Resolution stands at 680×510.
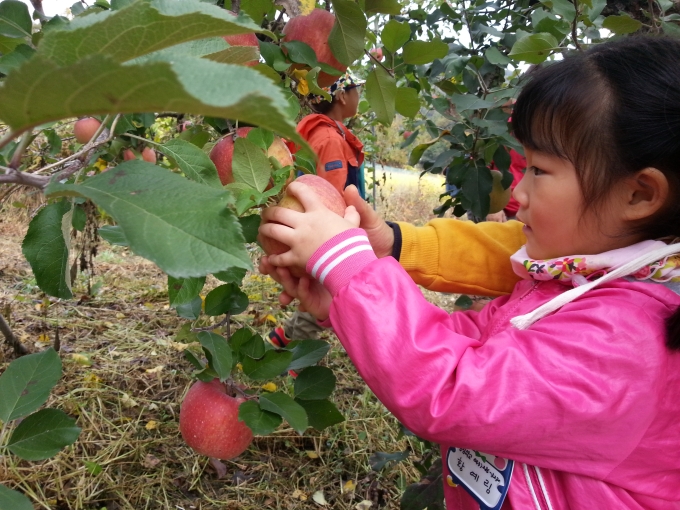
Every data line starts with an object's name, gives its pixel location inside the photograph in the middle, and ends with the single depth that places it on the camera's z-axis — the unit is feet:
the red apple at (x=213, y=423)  3.26
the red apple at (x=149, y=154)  5.04
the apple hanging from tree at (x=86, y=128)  5.42
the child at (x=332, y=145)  5.35
